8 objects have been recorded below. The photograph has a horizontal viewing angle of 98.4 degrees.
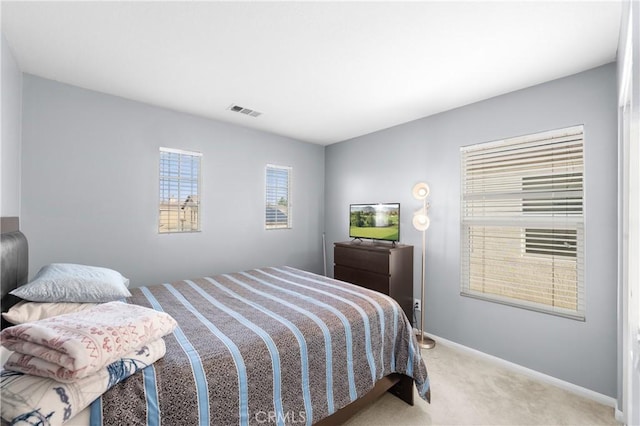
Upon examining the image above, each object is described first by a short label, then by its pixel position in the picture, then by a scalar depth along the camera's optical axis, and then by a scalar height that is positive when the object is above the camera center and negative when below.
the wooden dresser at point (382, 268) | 3.18 -0.67
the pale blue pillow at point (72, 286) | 1.54 -0.44
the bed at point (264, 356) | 1.17 -0.75
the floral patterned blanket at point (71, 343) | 0.99 -0.51
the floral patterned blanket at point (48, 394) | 0.91 -0.64
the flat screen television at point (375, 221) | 3.50 -0.11
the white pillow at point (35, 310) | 1.41 -0.54
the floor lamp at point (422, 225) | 3.11 -0.13
